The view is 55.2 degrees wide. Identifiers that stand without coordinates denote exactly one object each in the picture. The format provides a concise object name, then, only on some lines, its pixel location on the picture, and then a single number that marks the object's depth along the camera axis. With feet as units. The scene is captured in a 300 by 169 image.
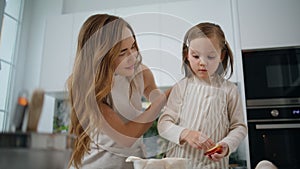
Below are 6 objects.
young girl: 2.59
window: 5.90
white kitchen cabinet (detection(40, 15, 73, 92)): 5.72
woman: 2.27
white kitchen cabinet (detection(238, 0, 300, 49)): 4.80
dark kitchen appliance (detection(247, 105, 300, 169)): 4.27
